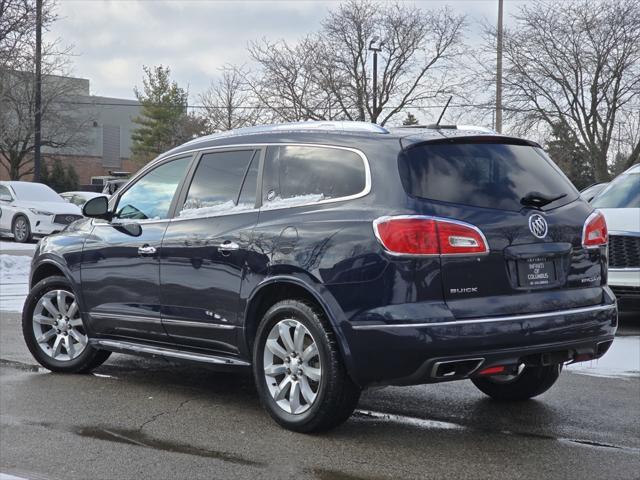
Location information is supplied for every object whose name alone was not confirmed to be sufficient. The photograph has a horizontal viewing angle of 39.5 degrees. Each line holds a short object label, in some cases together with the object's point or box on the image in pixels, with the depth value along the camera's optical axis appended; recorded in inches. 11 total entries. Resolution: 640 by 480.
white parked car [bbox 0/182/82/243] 908.6
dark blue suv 186.7
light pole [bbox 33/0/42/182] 794.8
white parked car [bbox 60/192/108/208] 1203.2
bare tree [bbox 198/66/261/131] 1734.7
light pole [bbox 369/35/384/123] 1444.4
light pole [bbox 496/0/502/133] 1136.8
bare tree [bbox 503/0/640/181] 1197.1
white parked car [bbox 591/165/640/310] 373.4
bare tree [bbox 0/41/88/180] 1443.2
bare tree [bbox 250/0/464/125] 1444.4
